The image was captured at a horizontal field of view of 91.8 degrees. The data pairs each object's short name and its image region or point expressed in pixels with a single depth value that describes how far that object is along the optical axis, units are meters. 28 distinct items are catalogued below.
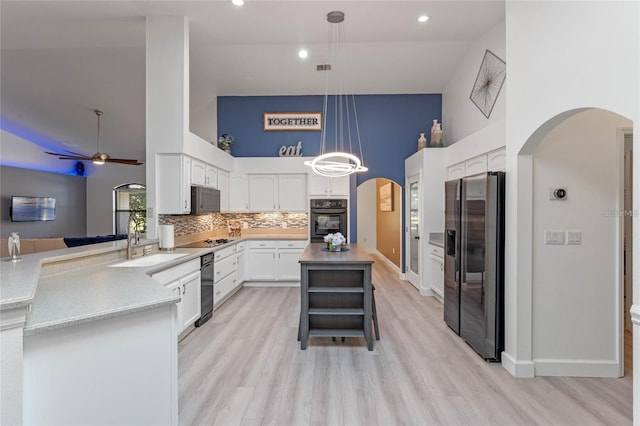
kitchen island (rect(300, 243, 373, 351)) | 3.14
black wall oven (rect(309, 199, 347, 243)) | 5.73
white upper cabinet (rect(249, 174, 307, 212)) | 5.94
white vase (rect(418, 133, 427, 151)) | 5.60
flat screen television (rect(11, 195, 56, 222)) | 6.93
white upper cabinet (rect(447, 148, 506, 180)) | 3.52
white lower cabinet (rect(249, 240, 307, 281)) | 5.64
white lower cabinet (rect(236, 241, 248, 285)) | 5.22
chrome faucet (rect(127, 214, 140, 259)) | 3.16
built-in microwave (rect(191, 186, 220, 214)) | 4.21
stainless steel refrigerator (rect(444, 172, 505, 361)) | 2.82
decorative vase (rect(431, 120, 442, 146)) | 5.39
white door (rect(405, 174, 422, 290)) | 5.45
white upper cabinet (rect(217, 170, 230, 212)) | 5.35
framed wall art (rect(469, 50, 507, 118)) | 4.35
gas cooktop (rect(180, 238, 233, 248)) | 4.25
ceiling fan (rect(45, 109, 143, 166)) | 5.87
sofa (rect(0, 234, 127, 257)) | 5.21
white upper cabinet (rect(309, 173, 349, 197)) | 5.79
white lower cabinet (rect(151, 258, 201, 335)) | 3.02
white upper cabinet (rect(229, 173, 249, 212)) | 5.93
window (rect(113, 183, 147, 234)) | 8.77
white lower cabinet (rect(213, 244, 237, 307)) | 4.26
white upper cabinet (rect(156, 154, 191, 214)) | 3.90
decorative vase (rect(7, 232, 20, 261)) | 2.19
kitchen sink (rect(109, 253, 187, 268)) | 2.93
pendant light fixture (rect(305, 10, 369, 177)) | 6.27
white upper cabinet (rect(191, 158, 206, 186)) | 4.23
